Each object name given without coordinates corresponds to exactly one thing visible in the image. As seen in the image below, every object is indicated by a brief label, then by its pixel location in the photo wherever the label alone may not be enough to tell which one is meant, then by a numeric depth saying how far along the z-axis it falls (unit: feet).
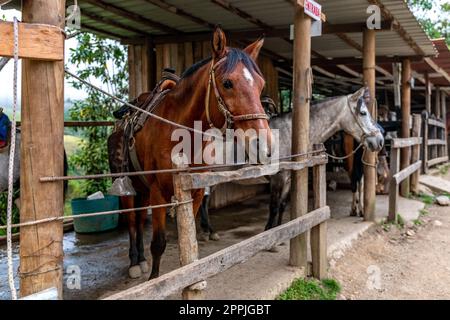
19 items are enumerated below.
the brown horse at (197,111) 8.18
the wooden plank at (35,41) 5.02
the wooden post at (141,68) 21.35
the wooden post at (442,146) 41.70
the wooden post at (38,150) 5.43
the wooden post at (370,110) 18.71
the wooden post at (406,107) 25.53
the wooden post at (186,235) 7.24
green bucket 17.69
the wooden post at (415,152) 27.30
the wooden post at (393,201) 19.92
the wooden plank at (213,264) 6.03
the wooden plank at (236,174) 7.27
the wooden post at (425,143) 32.91
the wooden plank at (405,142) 21.34
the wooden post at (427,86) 34.74
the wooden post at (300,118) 12.50
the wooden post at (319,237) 12.80
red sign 12.18
